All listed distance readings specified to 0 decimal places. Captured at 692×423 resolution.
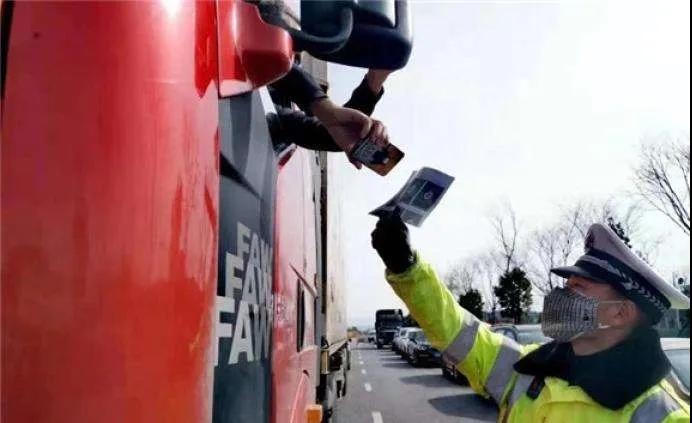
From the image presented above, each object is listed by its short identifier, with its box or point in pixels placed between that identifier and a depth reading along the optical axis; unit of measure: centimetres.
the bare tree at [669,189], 1913
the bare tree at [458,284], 5469
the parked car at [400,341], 2901
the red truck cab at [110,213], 99
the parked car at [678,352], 491
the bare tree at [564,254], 3149
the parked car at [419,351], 2210
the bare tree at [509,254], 3719
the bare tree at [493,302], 4459
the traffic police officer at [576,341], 193
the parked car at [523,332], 1271
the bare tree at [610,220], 2600
